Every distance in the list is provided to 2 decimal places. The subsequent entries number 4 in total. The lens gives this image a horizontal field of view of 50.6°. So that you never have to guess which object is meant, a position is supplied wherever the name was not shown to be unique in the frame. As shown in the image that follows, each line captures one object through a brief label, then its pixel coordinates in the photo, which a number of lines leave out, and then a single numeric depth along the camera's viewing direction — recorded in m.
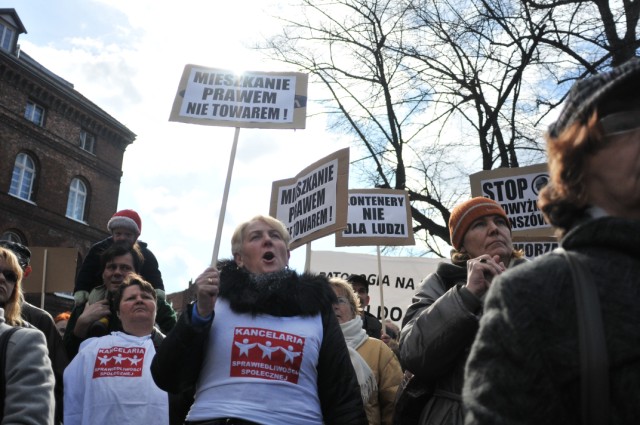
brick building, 25.67
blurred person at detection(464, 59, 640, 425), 1.03
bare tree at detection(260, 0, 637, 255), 12.23
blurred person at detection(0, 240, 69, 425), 3.79
